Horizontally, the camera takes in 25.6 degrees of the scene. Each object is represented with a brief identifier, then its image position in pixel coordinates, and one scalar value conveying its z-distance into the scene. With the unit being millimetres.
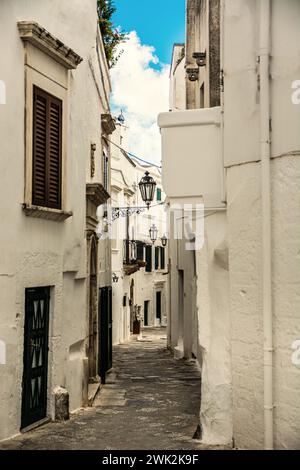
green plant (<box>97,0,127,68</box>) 16188
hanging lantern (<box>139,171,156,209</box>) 16984
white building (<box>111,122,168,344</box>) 31297
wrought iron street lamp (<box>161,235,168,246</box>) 38812
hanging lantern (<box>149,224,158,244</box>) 36219
